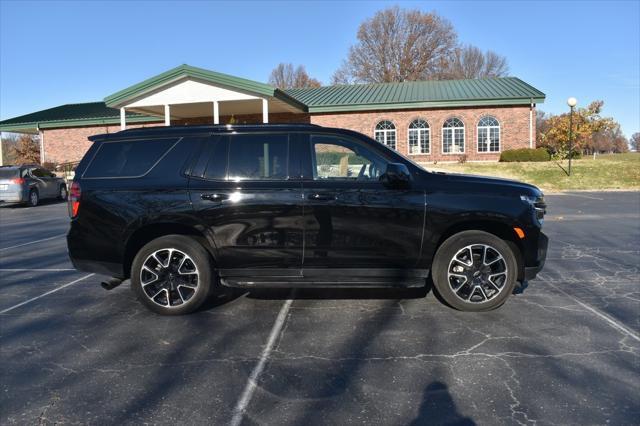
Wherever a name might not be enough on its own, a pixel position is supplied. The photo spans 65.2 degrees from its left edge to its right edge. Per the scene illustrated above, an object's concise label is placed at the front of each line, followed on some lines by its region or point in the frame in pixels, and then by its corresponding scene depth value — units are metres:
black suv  4.93
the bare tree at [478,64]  71.19
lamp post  24.16
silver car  18.80
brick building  29.11
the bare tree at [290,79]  75.19
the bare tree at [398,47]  57.97
